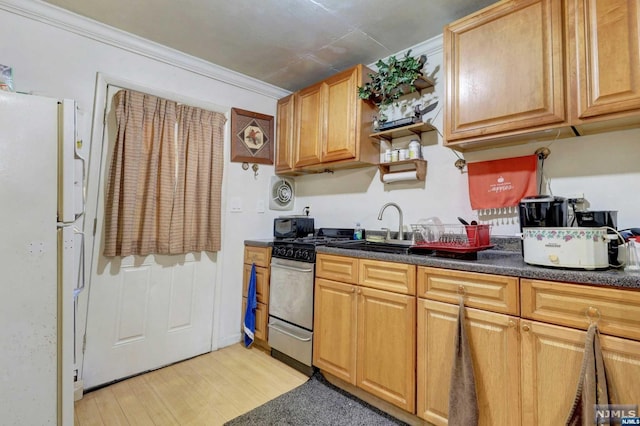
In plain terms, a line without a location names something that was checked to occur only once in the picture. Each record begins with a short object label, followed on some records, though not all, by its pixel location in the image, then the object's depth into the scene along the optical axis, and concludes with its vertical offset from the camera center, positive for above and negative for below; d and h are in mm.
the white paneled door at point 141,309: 2104 -700
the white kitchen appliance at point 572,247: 1208 -94
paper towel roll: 2288 +374
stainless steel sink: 1951 -167
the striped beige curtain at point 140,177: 2135 +325
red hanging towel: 1790 +275
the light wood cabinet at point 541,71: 1324 +789
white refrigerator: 1196 -171
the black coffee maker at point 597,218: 1388 +35
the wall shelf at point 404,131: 2184 +718
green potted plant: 2102 +1063
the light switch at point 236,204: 2812 +164
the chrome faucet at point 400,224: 2335 -11
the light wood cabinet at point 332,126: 2391 +841
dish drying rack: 1622 -85
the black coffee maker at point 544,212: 1425 +64
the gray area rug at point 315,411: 1707 -1150
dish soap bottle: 2646 -86
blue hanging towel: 2631 -821
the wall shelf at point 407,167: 2242 +455
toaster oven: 2859 -49
